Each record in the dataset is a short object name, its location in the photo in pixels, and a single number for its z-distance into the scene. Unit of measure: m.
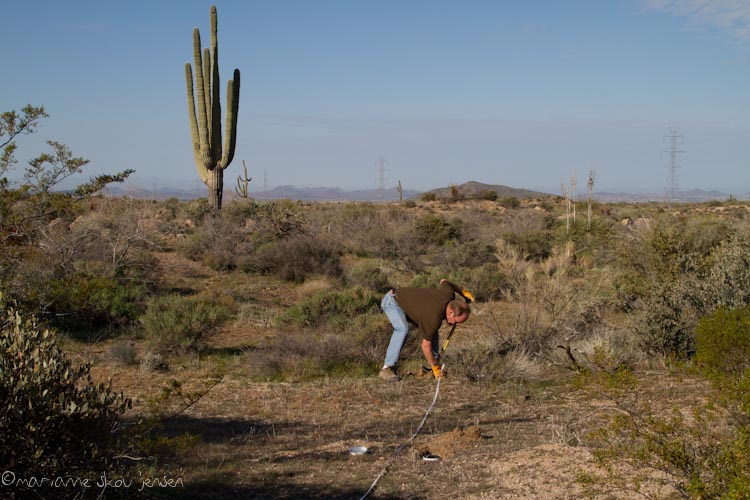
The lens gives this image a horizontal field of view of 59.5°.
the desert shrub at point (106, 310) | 11.80
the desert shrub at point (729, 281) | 8.70
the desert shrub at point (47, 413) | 3.51
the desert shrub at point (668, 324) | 8.85
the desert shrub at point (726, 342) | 6.93
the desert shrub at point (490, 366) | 8.58
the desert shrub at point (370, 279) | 16.05
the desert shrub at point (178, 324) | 10.40
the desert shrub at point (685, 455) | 3.32
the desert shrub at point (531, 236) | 20.94
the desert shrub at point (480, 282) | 15.54
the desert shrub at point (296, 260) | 17.31
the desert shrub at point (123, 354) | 9.54
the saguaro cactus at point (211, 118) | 22.97
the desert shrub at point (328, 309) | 12.23
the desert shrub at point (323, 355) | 9.19
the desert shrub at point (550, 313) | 9.71
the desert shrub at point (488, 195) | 48.05
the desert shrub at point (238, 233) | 18.44
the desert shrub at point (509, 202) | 42.89
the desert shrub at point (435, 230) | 24.00
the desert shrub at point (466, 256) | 19.53
